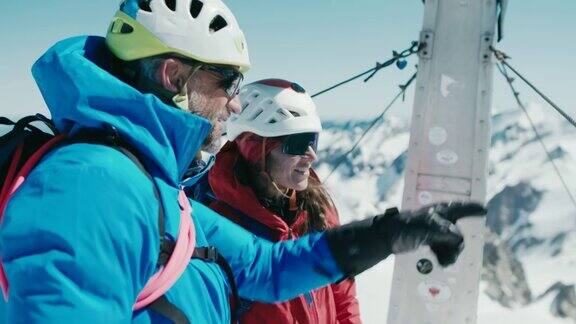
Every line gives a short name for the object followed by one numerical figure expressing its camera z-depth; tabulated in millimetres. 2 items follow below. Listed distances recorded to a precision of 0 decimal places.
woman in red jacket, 2834
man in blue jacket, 1023
